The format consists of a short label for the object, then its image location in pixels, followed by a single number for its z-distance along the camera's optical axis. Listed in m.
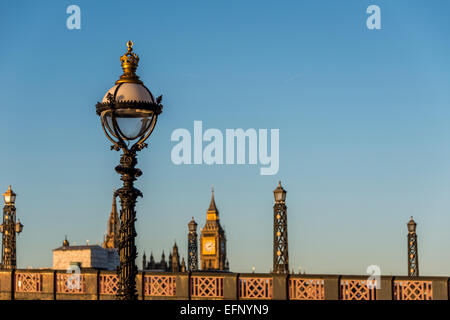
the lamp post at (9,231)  46.50
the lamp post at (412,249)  55.38
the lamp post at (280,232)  40.06
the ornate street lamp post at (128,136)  14.34
